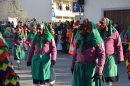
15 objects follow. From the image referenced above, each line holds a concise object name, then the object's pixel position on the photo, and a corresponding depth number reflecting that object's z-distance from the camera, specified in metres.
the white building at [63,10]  51.84
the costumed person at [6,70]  2.79
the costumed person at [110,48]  7.20
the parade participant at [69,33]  17.19
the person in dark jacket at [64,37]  17.69
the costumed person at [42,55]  6.95
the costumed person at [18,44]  11.83
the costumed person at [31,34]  10.18
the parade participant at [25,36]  12.04
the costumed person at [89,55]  5.34
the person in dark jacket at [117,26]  14.44
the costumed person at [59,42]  18.41
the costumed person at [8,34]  17.66
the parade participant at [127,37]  10.73
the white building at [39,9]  48.06
